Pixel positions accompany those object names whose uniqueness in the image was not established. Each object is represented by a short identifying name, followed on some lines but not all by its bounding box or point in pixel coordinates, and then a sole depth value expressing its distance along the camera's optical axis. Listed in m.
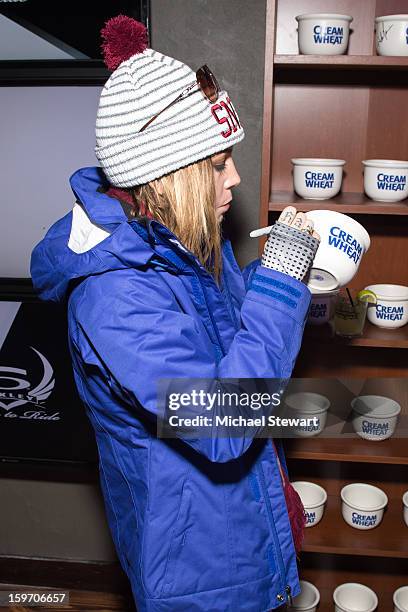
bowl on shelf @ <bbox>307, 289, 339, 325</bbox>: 1.72
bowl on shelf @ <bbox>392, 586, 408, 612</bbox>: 1.98
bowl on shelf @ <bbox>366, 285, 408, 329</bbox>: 1.77
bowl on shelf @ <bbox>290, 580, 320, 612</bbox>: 2.04
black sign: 2.17
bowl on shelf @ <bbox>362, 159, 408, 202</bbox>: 1.64
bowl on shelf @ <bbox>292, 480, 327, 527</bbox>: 1.98
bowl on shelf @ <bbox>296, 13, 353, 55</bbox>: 1.53
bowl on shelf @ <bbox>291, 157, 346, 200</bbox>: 1.66
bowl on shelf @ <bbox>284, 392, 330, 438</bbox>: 1.86
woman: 1.11
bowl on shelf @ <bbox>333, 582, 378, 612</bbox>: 2.07
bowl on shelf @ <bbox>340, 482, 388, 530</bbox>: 1.97
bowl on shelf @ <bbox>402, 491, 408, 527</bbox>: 1.97
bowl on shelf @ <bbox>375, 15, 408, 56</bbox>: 1.52
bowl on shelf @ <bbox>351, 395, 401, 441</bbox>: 1.88
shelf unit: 1.63
